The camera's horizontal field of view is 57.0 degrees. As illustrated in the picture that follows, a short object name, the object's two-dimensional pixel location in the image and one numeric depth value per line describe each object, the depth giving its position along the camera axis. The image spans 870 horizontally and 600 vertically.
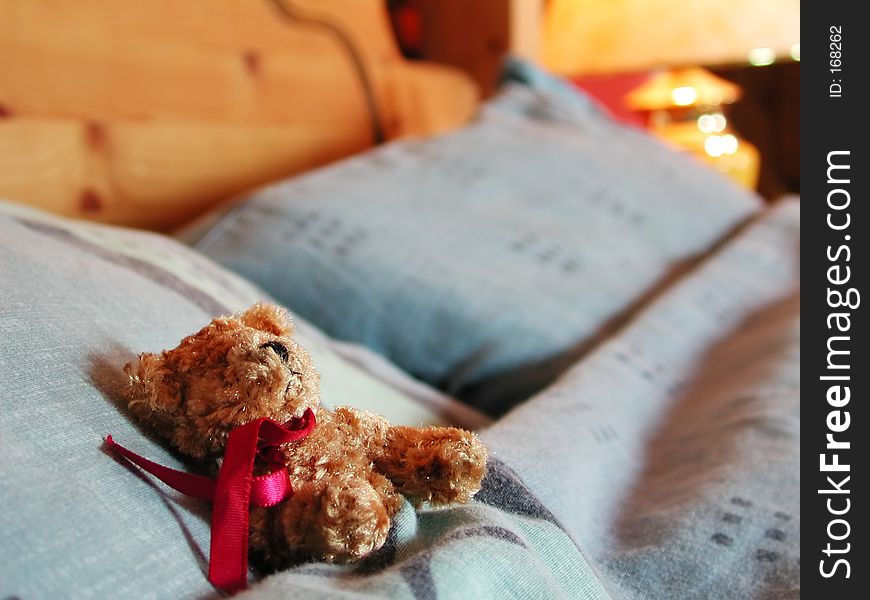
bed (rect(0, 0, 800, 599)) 0.32
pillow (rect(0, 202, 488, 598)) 0.27
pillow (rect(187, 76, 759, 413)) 0.79
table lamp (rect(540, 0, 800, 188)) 1.49
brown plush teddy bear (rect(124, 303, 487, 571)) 0.32
